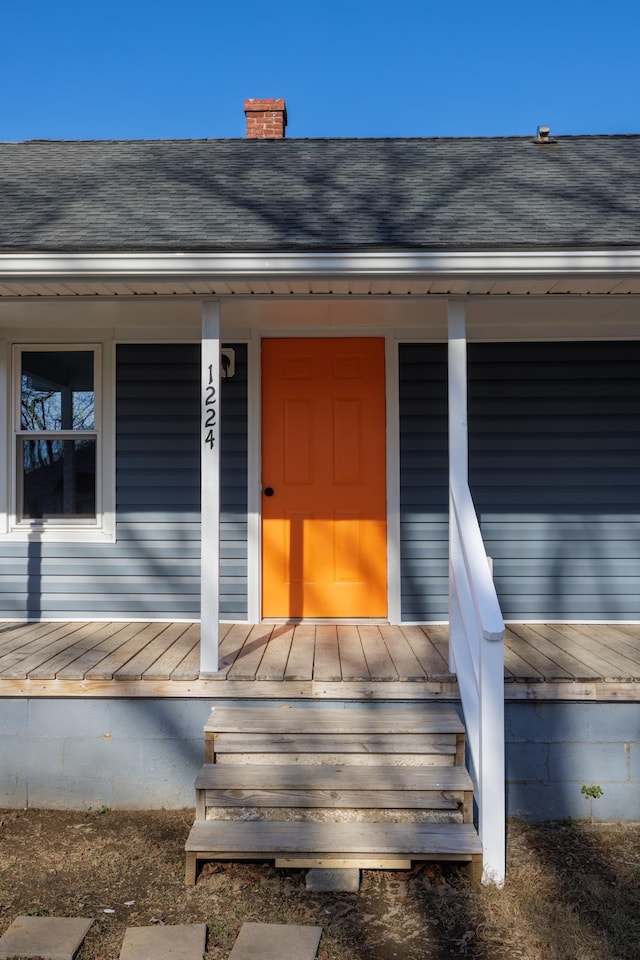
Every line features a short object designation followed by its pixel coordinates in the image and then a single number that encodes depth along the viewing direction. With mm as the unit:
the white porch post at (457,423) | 3357
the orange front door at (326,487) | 4453
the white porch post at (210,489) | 3312
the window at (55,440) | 4488
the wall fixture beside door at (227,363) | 4406
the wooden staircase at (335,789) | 2590
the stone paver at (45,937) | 2195
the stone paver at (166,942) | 2191
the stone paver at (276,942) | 2180
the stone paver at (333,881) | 2535
